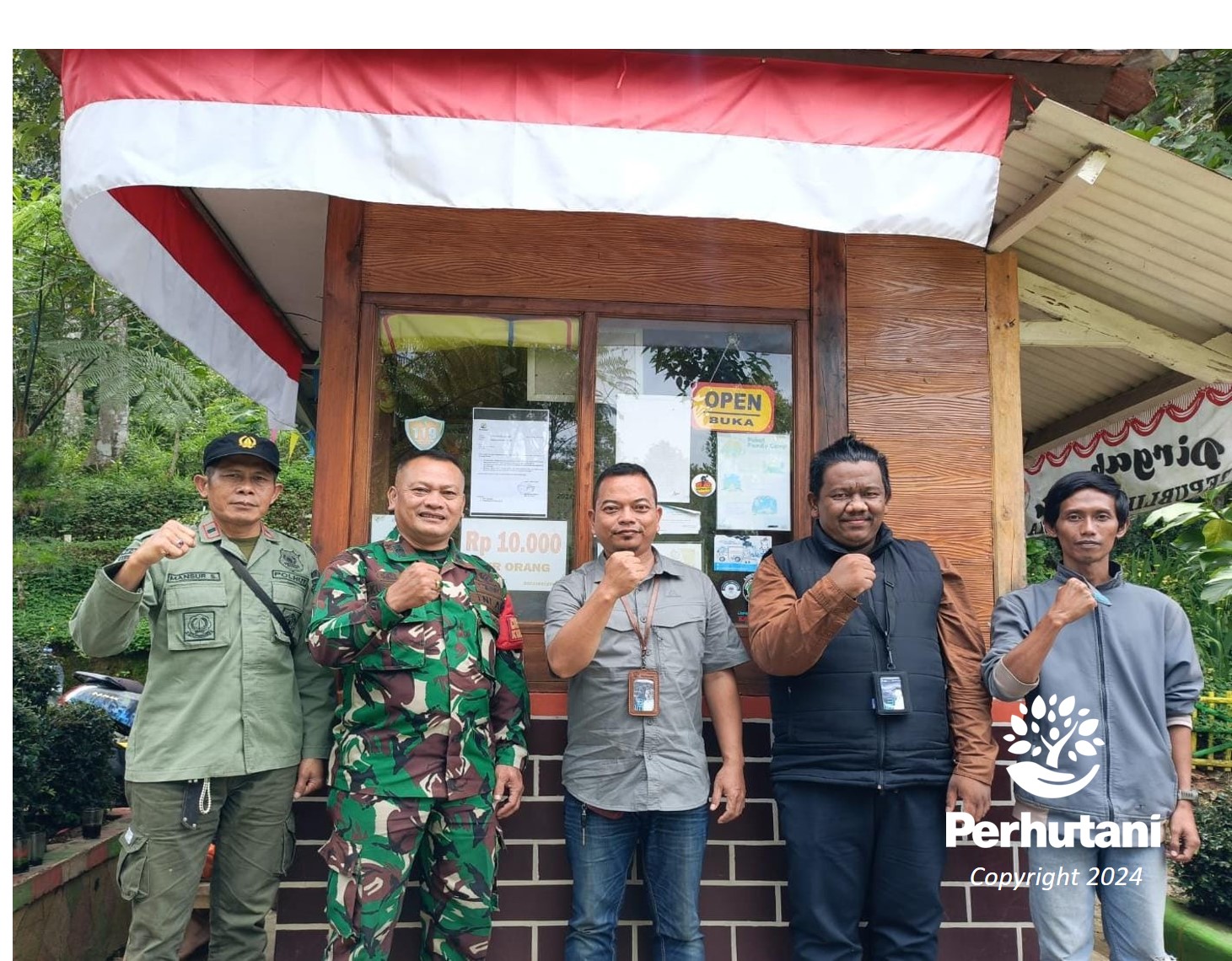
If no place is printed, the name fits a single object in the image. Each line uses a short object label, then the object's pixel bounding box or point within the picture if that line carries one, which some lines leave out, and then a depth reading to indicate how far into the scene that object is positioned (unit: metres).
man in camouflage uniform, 2.93
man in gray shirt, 3.11
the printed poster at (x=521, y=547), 3.88
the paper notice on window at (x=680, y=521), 3.96
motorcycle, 6.43
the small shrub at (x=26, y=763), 4.04
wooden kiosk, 3.88
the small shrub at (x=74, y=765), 4.41
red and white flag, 2.92
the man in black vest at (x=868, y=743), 3.00
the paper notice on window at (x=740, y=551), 3.94
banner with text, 5.17
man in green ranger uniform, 3.03
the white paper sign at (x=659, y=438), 3.99
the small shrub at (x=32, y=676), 4.47
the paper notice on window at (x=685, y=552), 3.93
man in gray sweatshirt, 2.86
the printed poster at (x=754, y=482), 3.96
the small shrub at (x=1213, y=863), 4.34
